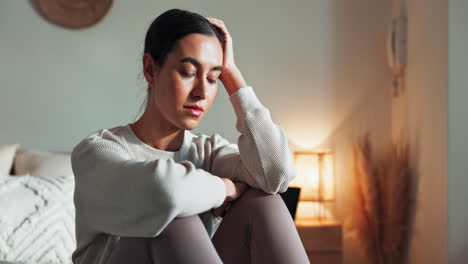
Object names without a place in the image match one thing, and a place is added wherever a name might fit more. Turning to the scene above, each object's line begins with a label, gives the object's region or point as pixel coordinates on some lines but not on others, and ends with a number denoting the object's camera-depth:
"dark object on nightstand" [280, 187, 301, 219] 2.81
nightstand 3.01
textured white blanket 2.13
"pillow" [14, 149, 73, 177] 2.74
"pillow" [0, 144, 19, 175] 2.81
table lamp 3.22
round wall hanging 3.18
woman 1.13
